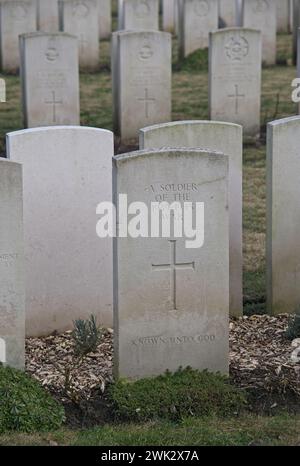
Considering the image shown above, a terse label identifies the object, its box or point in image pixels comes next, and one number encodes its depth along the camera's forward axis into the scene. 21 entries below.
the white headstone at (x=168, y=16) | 22.75
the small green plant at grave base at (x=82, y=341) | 7.37
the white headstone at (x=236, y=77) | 14.57
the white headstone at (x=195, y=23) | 19.25
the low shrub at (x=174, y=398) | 6.57
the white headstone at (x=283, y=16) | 22.72
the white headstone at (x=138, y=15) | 19.16
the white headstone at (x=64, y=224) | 8.03
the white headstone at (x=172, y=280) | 6.78
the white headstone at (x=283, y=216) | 8.34
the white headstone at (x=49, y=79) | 14.09
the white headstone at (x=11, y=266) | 6.88
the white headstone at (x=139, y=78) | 14.37
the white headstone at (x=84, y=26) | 19.09
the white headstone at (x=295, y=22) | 19.61
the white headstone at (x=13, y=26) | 18.66
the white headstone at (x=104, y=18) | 22.48
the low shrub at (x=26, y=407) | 6.30
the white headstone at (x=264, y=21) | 18.75
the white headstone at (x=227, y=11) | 22.14
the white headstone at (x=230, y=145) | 8.15
